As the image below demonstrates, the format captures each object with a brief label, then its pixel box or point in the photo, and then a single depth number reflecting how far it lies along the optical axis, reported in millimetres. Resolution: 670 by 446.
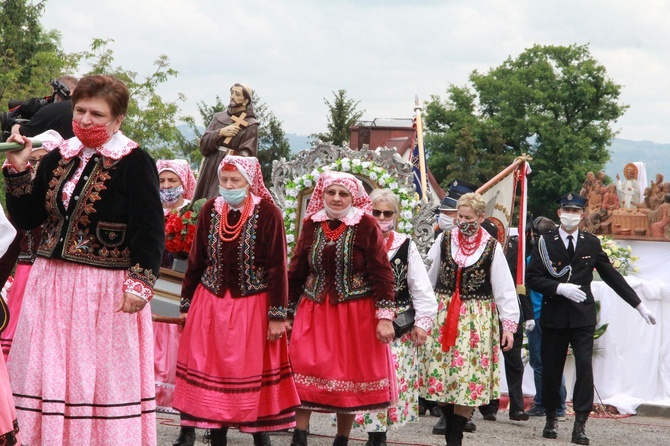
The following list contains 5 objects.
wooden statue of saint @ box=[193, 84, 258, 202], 11531
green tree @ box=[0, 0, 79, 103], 29891
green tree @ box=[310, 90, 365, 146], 51719
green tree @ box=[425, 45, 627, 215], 58219
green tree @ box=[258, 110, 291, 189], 53000
